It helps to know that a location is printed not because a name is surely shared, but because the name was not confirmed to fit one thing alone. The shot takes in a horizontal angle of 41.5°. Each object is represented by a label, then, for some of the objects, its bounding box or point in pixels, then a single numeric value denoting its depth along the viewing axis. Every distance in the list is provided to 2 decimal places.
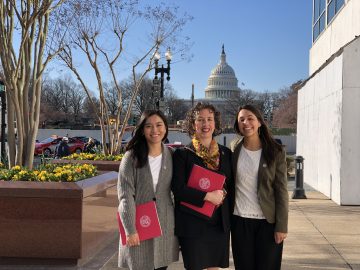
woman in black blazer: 3.52
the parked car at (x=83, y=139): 38.64
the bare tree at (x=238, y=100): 85.56
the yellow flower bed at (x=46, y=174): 6.09
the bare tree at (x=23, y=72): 7.91
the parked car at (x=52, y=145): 34.41
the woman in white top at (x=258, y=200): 3.64
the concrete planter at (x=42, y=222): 5.54
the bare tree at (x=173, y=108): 85.62
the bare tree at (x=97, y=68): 14.70
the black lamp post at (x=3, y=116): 14.90
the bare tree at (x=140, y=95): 71.38
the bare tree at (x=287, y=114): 79.81
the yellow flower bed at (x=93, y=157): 12.12
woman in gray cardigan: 3.49
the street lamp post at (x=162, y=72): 20.69
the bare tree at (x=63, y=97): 84.94
